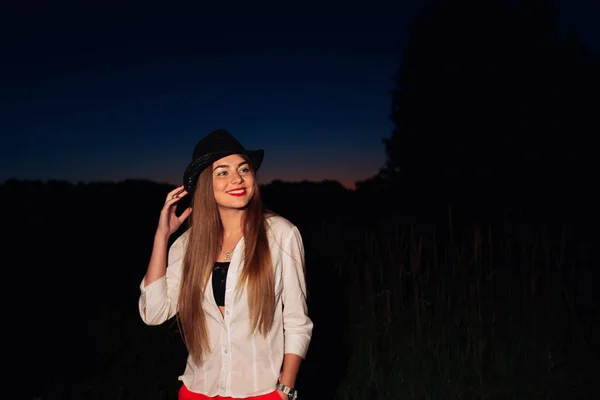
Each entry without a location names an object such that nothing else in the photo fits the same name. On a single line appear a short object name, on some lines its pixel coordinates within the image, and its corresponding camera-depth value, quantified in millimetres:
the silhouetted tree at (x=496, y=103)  10062
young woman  2100
